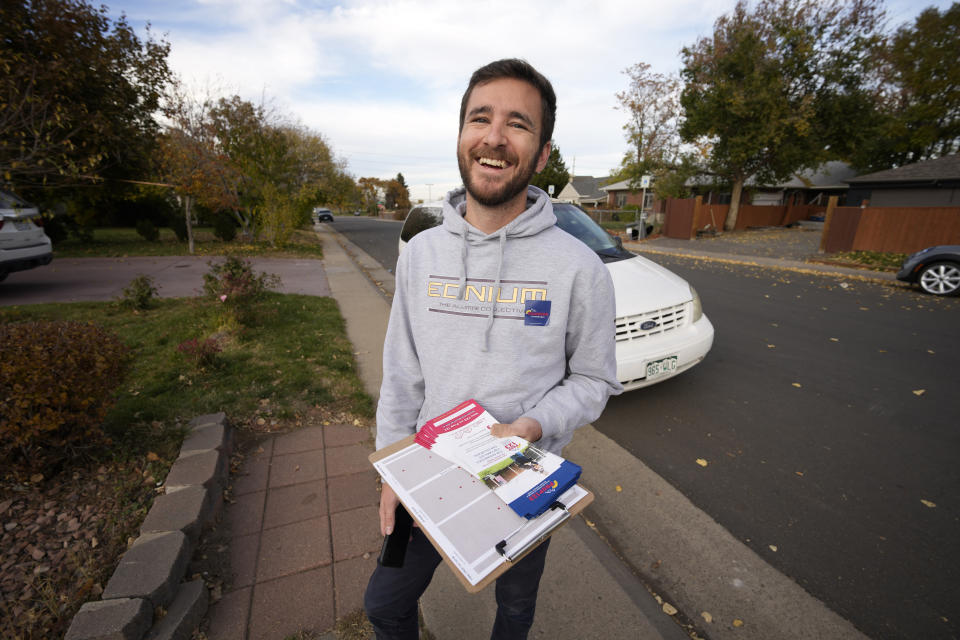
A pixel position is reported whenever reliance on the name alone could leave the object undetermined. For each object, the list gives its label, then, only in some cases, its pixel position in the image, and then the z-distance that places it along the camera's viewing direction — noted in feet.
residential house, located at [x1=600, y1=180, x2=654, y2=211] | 148.40
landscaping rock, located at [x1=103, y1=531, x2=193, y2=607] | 5.82
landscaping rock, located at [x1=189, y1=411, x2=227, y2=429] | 10.23
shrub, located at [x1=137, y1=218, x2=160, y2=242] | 55.26
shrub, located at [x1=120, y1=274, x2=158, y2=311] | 21.91
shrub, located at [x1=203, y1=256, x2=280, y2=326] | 18.58
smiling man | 4.50
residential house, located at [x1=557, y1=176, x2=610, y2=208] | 183.72
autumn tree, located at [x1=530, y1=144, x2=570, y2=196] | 157.69
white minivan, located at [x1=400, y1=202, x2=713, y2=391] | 11.68
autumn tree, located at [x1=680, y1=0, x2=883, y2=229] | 68.18
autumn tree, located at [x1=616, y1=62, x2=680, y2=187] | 92.17
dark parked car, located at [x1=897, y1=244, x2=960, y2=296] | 28.30
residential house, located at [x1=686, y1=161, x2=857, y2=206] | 114.52
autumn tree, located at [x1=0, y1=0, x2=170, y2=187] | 14.46
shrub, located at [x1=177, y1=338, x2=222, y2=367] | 14.08
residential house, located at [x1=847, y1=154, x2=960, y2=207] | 60.03
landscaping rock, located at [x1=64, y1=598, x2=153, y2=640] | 5.21
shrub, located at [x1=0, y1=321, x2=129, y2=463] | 7.37
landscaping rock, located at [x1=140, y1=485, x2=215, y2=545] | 7.00
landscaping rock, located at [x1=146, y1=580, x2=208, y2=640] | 5.68
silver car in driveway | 23.80
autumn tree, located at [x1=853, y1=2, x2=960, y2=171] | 88.48
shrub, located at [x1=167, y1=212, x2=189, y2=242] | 56.75
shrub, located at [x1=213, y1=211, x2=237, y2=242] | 57.98
